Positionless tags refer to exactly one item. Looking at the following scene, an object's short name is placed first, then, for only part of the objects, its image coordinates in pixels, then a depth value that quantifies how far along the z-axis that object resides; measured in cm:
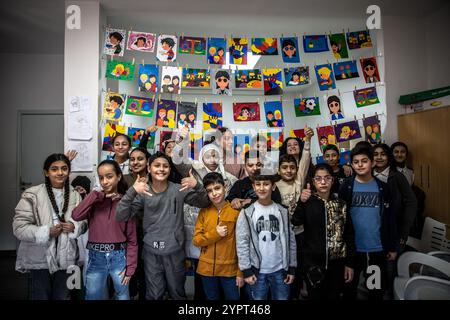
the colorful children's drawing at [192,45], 315
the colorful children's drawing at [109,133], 296
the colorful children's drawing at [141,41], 306
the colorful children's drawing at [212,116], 317
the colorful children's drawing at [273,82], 322
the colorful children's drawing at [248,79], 320
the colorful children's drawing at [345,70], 317
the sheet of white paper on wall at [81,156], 292
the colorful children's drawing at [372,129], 321
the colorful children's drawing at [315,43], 322
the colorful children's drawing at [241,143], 314
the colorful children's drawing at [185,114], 317
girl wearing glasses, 207
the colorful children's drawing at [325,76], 321
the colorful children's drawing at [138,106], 308
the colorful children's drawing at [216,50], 316
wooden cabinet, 292
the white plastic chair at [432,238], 263
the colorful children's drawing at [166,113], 310
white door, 444
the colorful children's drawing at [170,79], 310
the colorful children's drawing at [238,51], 319
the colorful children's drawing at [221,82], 315
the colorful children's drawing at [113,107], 298
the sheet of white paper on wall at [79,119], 291
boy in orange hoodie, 200
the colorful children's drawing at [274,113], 324
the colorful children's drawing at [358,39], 314
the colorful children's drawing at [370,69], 318
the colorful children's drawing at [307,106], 323
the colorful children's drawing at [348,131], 323
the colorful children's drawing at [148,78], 308
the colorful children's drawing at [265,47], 319
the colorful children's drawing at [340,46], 318
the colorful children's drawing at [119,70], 299
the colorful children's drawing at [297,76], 324
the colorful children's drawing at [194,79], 313
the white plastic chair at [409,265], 197
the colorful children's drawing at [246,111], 321
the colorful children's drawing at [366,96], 319
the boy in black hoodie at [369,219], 222
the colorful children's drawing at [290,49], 322
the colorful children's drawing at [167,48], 309
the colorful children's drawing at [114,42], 300
